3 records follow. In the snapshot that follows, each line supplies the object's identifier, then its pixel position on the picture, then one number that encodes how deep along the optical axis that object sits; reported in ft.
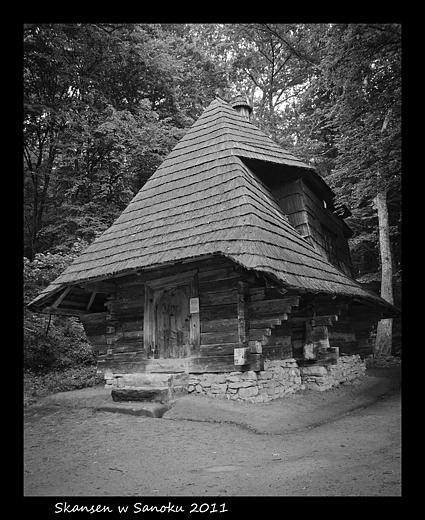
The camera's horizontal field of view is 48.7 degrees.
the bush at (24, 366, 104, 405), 35.31
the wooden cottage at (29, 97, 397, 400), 27.81
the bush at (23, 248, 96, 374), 42.52
